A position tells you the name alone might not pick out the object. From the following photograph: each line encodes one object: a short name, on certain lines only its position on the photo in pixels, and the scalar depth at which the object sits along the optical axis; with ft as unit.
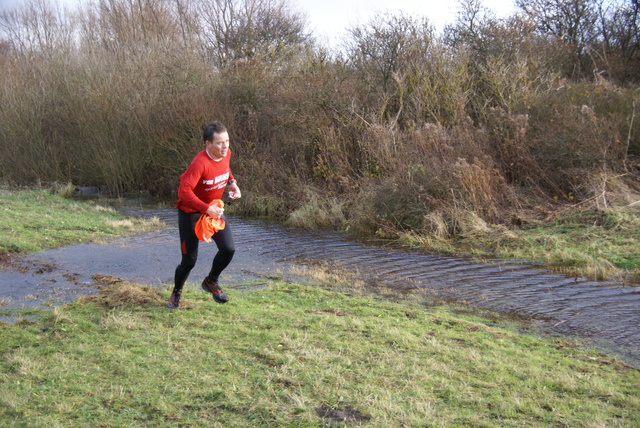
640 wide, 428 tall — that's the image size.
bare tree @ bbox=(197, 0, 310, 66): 108.47
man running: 19.94
